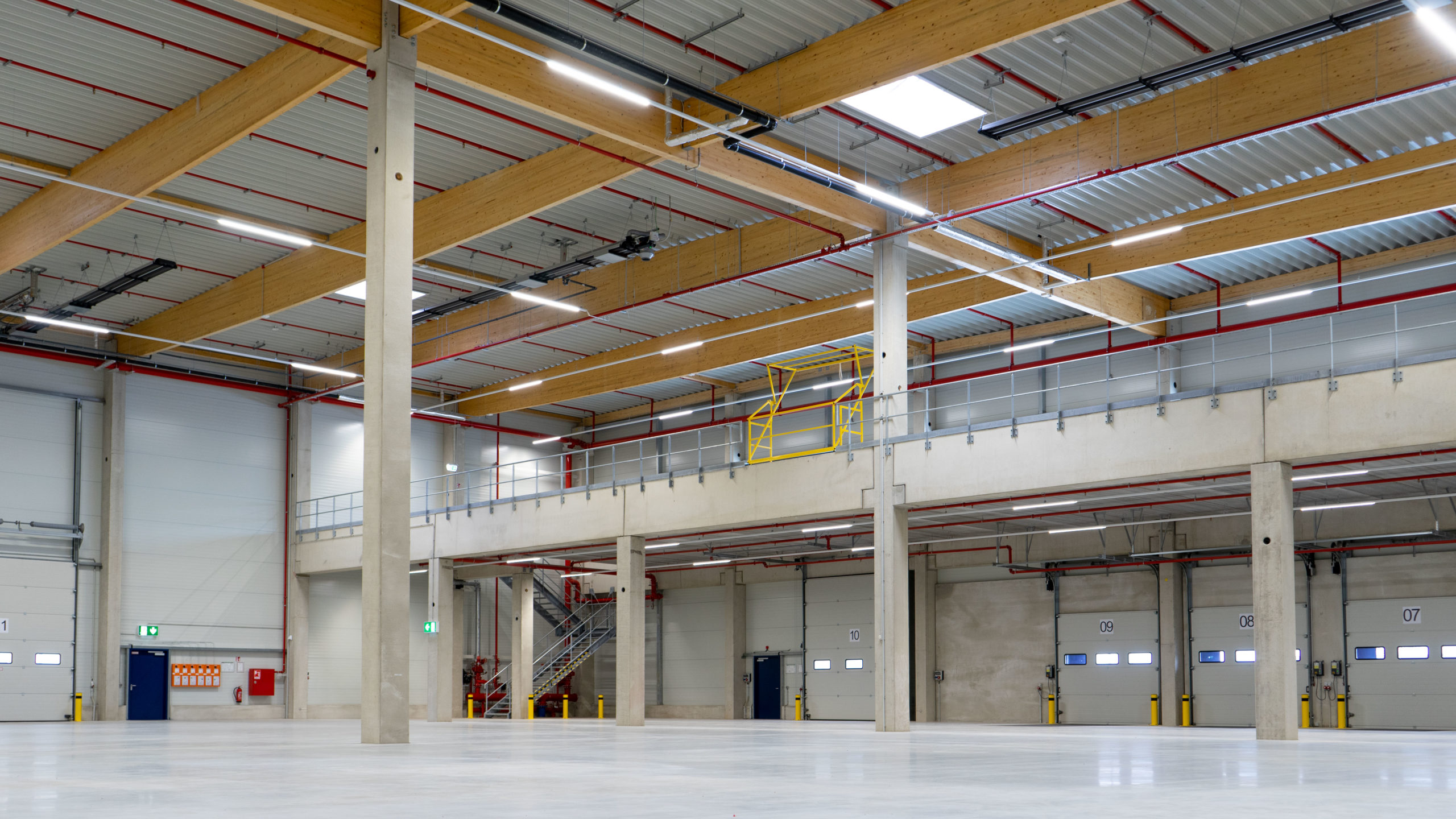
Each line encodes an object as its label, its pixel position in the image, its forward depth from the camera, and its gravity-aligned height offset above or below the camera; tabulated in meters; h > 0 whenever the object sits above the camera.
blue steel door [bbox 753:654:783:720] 49.28 -6.43
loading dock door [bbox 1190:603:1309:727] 37.59 -4.09
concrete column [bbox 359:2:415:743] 20.75 +2.52
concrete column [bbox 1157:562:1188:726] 38.81 -3.53
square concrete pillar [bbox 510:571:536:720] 47.44 -4.12
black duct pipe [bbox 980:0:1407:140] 22.00 +8.63
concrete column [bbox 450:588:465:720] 49.22 -5.39
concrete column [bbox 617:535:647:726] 34.38 -3.25
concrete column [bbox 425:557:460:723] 41.31 -3.81
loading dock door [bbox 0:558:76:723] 39.91 -3.37
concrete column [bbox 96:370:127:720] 41.56 -0.51
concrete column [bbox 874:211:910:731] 28.38 +0.12
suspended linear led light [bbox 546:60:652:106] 21.34 +7.63
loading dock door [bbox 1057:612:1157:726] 40.00 -4.47
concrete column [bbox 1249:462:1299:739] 23.27 -1.44
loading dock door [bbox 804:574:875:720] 47.03 -4.42
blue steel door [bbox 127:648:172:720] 42.44 -5.11
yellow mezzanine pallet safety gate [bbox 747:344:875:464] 30.97 +3.87
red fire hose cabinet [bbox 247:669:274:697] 45.66 -5.42
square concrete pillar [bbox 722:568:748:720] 49.69 -6.93
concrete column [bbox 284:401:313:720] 46.41 -1.86
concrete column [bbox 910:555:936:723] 44.59 -3.92
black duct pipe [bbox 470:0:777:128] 20.36 +8.20
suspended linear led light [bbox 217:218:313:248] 29.69 +7.24
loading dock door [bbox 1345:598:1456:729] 34.34 -3.82
